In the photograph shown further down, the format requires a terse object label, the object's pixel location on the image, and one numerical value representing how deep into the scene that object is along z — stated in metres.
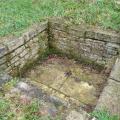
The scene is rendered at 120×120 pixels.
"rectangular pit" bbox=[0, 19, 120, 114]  4.38
